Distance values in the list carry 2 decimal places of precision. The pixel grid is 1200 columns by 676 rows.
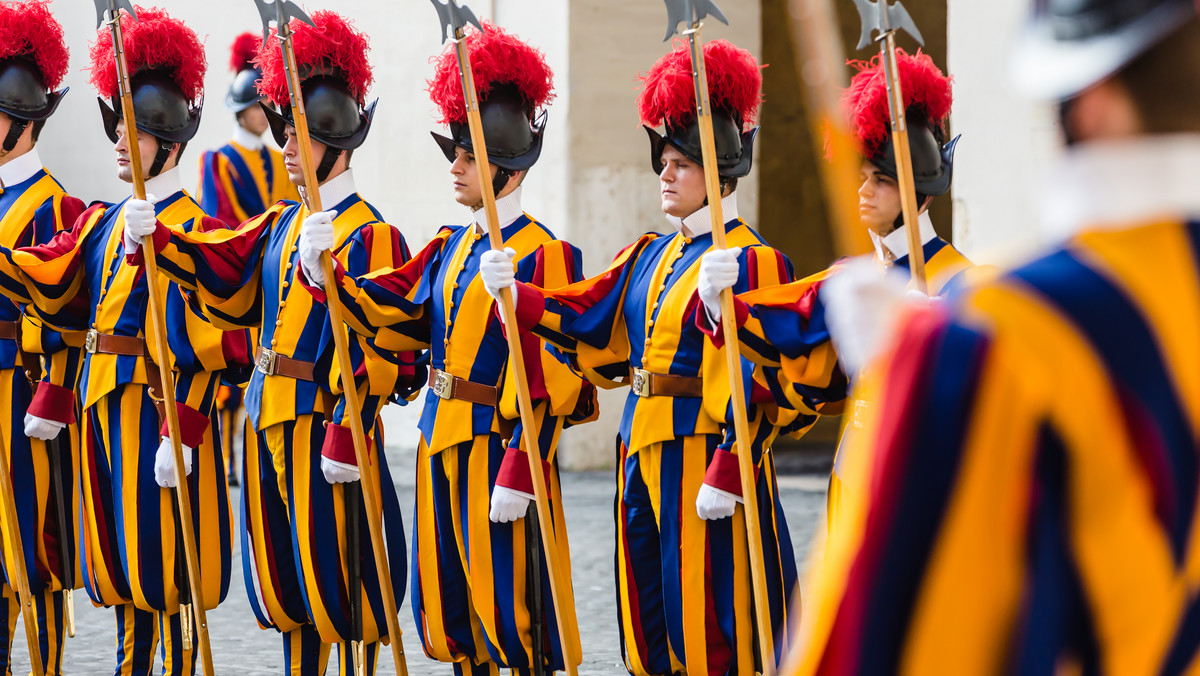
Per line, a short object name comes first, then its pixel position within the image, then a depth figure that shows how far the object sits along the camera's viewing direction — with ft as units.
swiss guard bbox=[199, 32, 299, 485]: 55.06
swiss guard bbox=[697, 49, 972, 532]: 22.99
